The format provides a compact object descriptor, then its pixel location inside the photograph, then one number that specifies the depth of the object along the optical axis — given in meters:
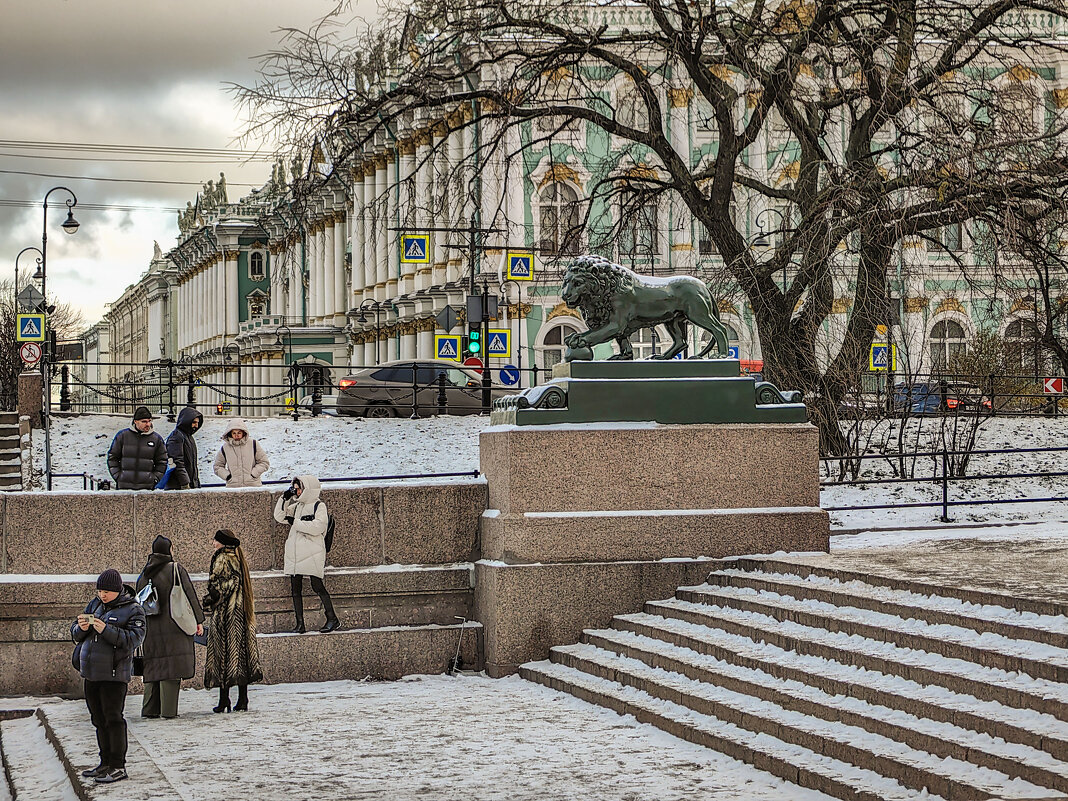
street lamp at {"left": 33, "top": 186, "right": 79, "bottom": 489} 26.41
